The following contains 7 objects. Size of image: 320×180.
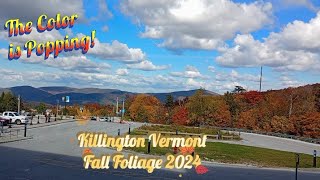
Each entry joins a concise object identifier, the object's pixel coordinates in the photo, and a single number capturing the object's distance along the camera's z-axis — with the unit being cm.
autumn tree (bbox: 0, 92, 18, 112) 11262
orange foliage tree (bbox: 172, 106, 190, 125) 10638
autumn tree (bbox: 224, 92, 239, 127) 10169
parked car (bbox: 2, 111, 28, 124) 5456
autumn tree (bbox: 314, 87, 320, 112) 8336
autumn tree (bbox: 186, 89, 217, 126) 8931
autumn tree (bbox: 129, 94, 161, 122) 12925
